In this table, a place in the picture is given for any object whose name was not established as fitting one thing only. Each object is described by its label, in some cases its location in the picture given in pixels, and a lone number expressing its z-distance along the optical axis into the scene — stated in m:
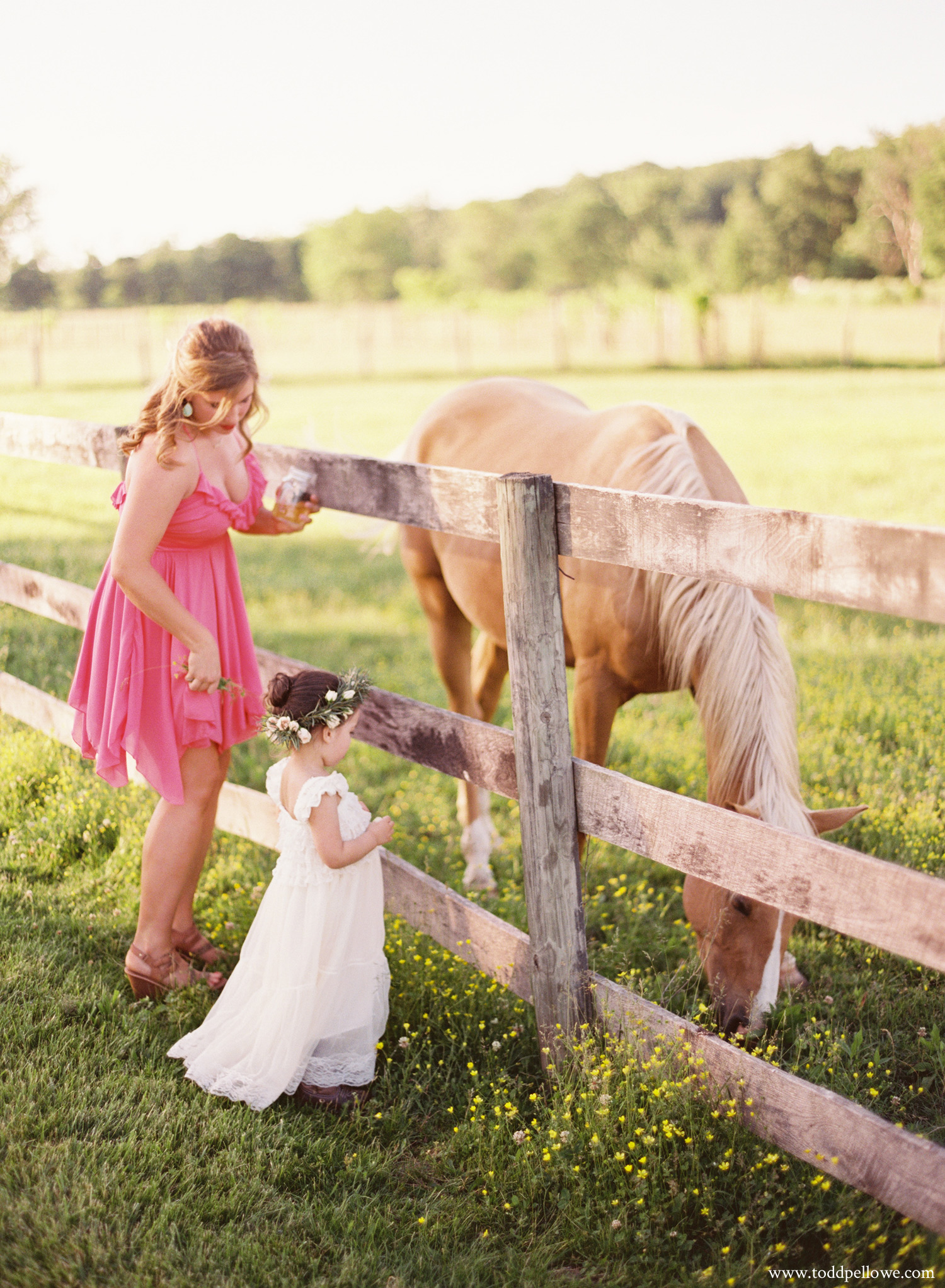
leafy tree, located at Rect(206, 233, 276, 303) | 76.50
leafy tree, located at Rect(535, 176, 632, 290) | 88.75
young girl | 2.63
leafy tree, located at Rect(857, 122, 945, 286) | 54.09
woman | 2.75
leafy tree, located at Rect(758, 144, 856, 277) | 70.19
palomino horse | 2.73
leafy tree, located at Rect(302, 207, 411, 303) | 91.94
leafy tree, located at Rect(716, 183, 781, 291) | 73.00
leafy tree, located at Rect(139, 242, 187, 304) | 67.50
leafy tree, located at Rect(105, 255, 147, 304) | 61.22
